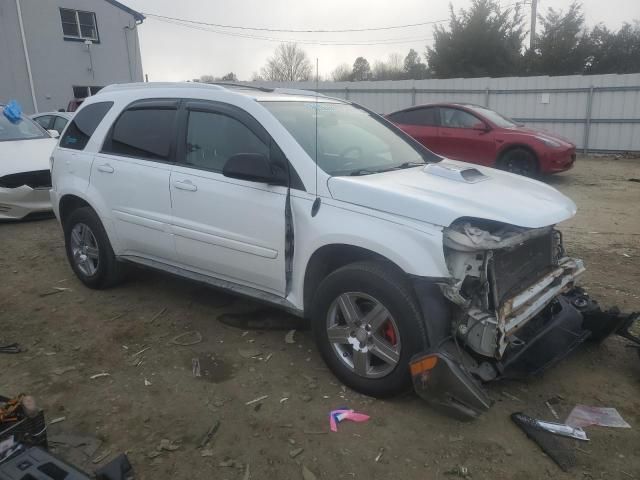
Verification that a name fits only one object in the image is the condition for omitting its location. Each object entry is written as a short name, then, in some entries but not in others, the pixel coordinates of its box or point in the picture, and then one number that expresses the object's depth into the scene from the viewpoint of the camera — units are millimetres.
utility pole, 25062
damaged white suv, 2848
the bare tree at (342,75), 34469
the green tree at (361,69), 37688
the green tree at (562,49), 23656
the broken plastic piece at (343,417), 2990
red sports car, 9961
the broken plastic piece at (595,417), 2973
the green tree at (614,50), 22641
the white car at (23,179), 7586
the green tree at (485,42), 25797
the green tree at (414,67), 31522
